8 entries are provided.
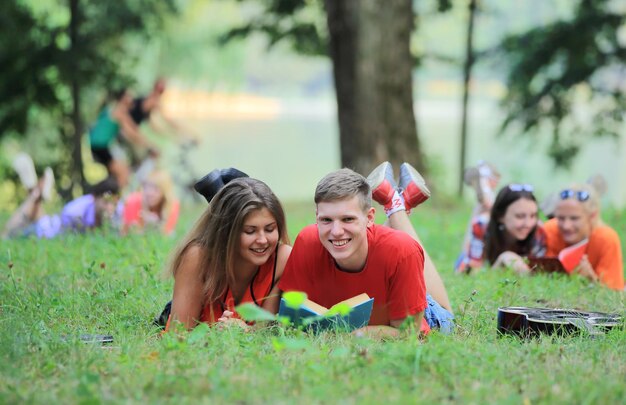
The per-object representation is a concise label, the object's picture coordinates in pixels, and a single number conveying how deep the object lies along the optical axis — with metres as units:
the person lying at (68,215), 15.15
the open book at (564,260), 12.50
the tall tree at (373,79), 21.84
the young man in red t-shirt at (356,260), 8.09
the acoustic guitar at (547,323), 8.43
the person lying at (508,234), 12.86
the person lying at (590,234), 12.49
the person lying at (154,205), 16.24
